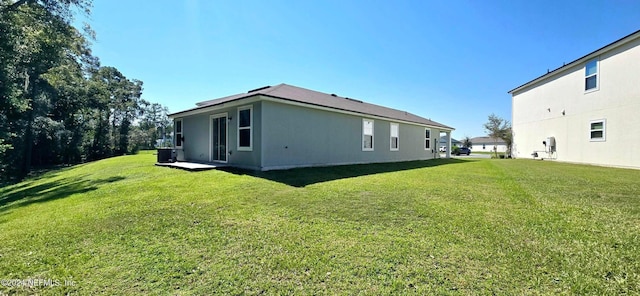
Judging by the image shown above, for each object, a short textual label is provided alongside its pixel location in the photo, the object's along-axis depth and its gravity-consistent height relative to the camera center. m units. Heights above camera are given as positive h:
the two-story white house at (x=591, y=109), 10.53 +1.93
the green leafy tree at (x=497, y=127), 28.31 +2.27
